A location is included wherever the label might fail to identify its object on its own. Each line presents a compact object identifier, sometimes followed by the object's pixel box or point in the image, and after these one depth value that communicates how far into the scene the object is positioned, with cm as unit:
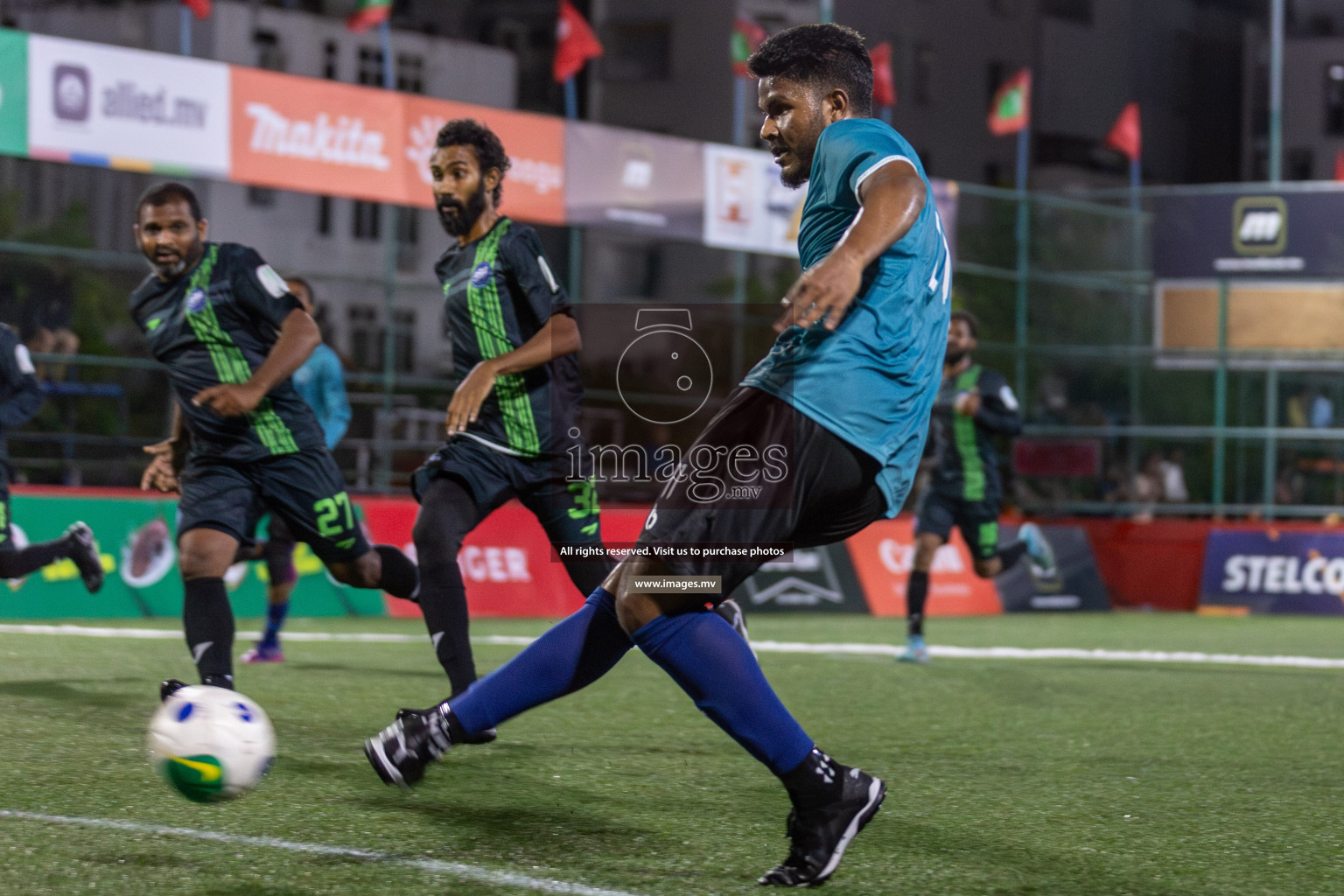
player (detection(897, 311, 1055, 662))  1024
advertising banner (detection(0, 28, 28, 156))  1359
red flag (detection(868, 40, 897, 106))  2406
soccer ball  402
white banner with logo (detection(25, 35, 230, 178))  1393
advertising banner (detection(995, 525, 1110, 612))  1752
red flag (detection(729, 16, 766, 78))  2289
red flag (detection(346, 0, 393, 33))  2044
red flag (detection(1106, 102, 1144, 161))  2809
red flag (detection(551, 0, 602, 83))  2280
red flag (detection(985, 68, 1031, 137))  2670
